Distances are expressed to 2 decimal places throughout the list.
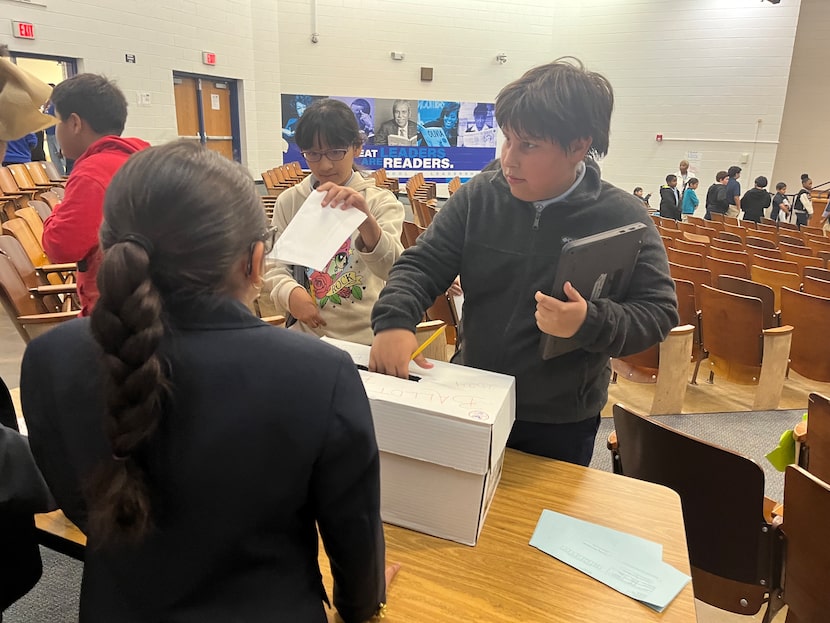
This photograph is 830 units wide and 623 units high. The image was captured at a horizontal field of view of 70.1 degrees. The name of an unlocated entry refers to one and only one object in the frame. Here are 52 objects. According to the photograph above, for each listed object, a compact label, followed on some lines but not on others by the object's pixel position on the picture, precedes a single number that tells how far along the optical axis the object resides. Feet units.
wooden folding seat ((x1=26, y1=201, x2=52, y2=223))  13.90
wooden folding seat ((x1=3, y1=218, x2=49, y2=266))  10.66
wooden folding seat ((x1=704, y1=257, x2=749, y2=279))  13.79
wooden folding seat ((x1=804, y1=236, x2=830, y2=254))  21.71
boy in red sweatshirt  6.06
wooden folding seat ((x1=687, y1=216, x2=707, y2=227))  28.00
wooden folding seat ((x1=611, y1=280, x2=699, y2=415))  9.40
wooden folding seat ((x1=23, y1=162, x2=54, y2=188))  19.44
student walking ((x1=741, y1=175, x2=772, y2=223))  30.53
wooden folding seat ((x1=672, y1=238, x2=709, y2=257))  16.83
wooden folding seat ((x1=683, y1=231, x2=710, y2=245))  20.56
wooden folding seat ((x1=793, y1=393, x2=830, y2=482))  4.91
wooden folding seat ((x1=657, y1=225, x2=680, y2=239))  21.45
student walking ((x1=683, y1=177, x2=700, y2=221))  32.27
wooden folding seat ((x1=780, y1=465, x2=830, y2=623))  3.77
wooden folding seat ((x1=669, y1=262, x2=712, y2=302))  12.58
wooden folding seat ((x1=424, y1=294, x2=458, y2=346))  9.11
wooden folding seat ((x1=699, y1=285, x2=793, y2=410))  9.71
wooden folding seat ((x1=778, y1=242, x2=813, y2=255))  19.31
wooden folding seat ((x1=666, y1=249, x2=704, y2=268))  15.01
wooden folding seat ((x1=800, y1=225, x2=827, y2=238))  28.59
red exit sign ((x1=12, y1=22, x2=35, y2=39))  18.62
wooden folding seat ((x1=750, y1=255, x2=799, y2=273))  14.93
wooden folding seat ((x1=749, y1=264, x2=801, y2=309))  12.85
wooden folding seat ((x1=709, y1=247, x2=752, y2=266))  16.22
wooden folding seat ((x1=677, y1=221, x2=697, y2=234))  25.08
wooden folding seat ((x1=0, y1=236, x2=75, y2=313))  8.59
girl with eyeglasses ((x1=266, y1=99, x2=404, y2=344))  5.16
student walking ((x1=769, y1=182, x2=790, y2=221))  34.58
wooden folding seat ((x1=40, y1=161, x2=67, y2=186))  21.15
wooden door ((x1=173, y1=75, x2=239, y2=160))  27.20
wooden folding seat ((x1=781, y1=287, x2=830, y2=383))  10.02
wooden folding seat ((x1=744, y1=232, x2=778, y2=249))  19.92
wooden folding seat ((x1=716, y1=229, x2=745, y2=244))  21.35
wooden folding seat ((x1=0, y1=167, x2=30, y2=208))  15.94
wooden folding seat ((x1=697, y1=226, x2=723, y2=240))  24.35
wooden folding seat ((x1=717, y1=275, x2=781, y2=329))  11.00
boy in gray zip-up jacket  3.58
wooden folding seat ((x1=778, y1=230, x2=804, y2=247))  22.29
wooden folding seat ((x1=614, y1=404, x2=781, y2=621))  4.31
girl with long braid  1.96
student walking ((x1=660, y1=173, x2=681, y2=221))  30.78
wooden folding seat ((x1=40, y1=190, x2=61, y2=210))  15.21
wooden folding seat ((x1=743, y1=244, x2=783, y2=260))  17.34
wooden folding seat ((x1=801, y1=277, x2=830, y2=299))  11.80
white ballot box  3.00
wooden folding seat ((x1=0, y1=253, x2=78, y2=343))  7.30
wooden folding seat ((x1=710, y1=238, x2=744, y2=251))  18.79
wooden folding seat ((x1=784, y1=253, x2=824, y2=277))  16.14
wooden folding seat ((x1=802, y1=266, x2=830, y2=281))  13.12
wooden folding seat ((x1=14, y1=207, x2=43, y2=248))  11.76
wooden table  2.84
